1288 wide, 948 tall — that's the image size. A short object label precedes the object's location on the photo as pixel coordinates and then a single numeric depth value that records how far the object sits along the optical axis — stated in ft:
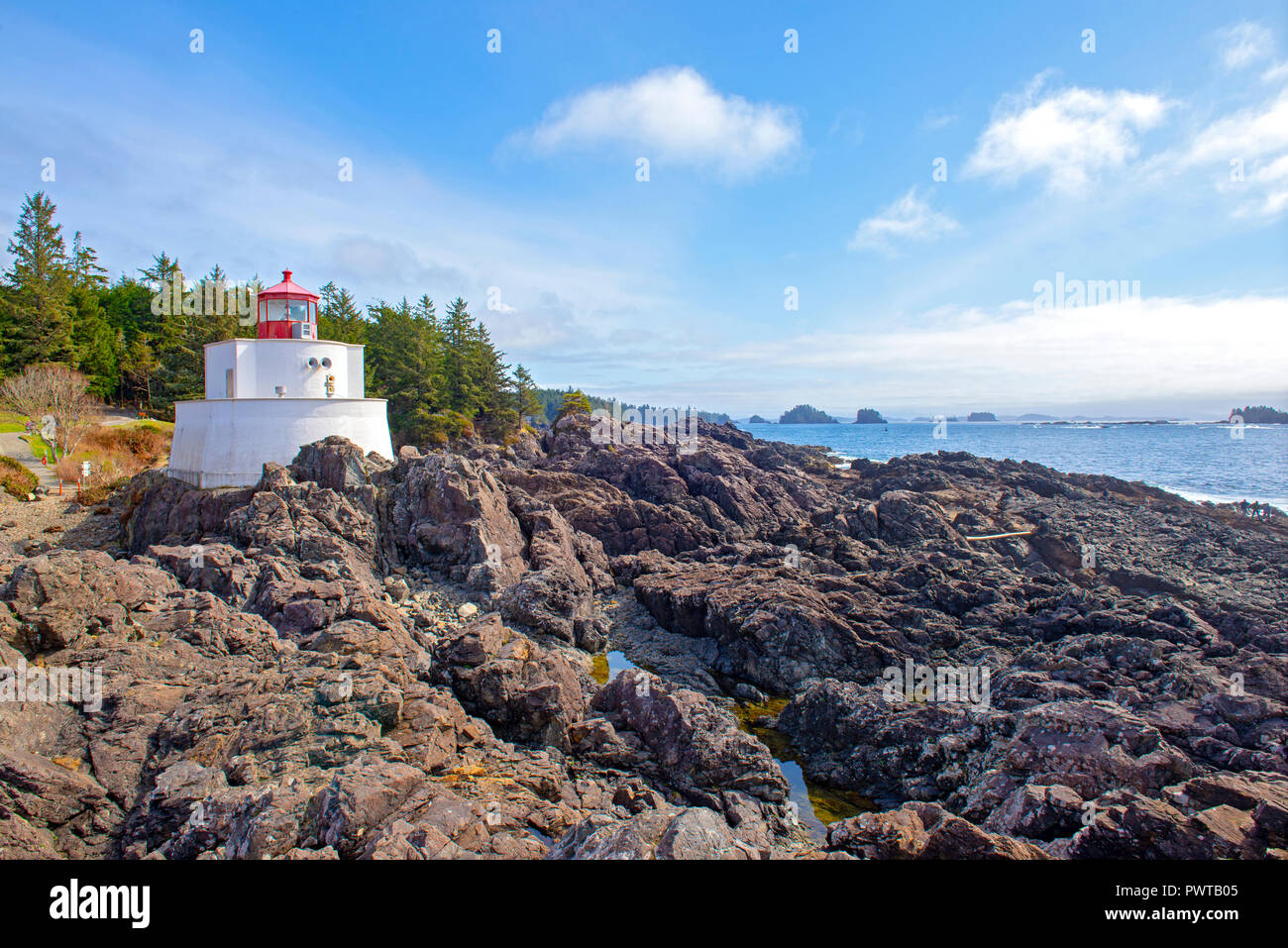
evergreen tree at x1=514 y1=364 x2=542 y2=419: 162.42
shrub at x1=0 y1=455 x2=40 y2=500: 82.64
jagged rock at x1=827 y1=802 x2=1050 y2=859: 20.85
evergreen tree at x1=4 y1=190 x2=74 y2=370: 122.11
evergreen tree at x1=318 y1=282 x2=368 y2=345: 152.15
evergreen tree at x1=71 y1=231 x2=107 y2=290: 164.62
